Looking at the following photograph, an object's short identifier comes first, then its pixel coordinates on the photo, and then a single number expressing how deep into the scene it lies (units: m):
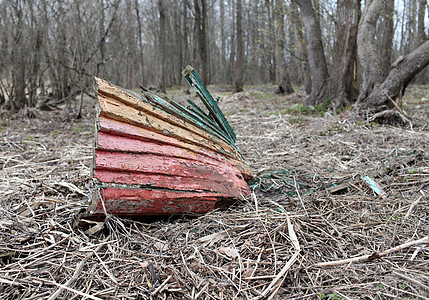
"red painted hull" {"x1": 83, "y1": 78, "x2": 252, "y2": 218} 1.72
